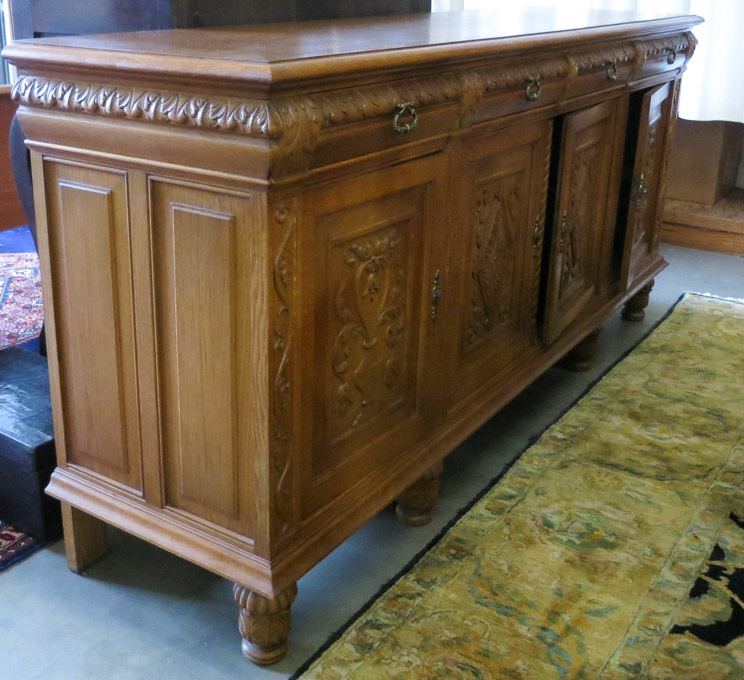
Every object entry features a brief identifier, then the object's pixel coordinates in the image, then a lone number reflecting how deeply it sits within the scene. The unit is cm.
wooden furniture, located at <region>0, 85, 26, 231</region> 338
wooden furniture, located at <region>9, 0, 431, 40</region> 176
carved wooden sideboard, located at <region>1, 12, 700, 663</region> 120
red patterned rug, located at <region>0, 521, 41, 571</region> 166
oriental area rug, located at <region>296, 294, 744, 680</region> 144
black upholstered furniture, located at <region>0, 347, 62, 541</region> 167
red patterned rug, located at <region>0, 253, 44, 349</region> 277
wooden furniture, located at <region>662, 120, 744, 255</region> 366
